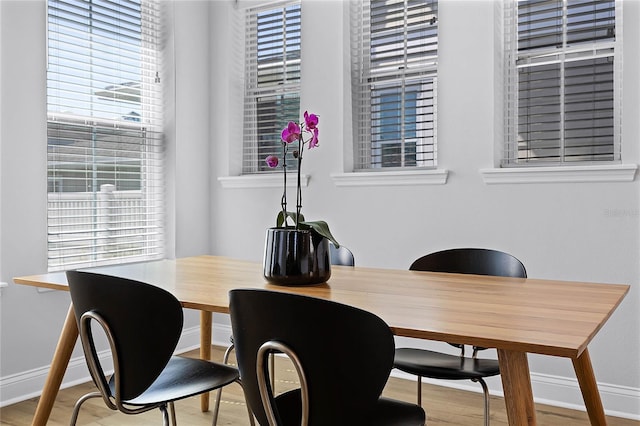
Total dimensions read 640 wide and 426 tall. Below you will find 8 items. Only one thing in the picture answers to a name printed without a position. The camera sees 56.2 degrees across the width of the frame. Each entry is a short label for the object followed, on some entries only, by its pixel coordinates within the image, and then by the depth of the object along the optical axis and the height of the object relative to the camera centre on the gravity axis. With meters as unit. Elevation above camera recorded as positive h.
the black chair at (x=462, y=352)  1.94 -0.57
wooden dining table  1.24 -0.29
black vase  1.84 -0.19
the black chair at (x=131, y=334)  1.52 -0.36
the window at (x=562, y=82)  2.83 +0.55
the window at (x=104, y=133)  3.18 +0.35
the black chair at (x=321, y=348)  1.18 -0.31
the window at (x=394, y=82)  3.32 +0.64
